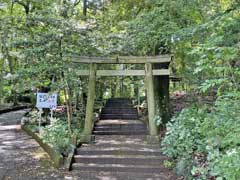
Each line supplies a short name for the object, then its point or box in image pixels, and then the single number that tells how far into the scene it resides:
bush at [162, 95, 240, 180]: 3.36
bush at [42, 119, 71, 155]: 8.18
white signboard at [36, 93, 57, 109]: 10.03
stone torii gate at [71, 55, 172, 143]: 8.95
